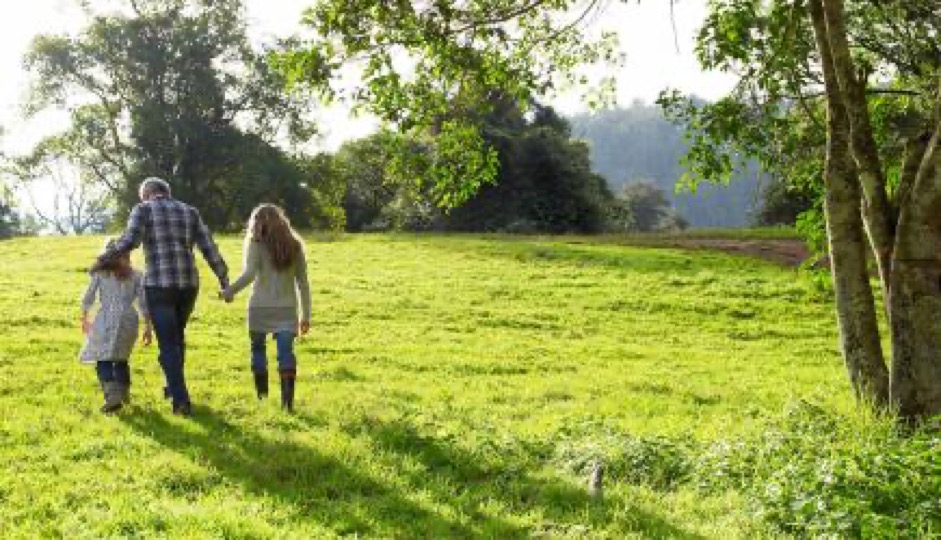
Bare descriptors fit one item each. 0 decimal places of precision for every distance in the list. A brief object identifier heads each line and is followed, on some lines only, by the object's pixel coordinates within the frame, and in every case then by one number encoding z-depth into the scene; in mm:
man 9898
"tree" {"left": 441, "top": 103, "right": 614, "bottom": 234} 57312
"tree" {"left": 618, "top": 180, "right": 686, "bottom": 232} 99875
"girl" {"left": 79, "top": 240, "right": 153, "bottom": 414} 10289
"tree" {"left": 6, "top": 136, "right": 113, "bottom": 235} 56594
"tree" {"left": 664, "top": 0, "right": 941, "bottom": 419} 8289
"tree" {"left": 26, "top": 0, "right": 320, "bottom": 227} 55281
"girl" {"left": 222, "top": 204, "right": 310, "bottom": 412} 10297
